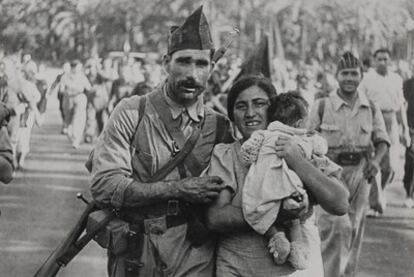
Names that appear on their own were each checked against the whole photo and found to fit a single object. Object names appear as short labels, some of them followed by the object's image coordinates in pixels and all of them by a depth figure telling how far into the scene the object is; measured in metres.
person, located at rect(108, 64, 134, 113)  8.05
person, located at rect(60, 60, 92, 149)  7.43
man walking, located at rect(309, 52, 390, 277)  6.07
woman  3.02
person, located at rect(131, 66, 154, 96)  7.13
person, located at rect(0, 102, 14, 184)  3.47
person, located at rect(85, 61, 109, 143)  8.07
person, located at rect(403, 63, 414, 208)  7.53
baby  2.98
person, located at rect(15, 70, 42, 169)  6.64
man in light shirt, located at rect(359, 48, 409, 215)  7.59
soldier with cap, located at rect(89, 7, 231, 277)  3.21
